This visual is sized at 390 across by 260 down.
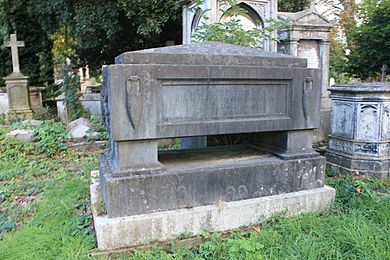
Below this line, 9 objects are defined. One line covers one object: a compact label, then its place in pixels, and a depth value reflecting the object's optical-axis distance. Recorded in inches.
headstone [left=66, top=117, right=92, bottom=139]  240.8
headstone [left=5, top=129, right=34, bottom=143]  232.1
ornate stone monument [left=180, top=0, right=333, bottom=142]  224.0
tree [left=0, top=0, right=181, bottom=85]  325.4
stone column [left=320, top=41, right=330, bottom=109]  268.4
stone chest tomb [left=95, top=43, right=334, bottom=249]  92.8
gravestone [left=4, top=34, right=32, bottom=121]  392.0
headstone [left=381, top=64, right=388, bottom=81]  301.6
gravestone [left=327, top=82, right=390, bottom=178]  160.6
